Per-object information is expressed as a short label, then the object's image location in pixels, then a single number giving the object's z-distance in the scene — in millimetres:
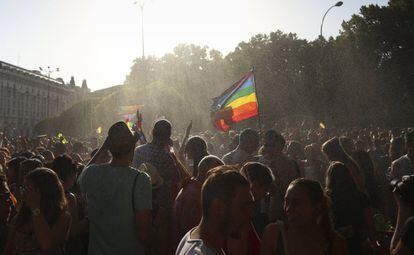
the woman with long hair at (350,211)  4242
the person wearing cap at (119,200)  3518
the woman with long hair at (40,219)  3482
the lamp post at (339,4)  29703
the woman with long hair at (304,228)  2885
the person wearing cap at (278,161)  5438
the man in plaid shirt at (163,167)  4684
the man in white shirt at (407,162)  7035
